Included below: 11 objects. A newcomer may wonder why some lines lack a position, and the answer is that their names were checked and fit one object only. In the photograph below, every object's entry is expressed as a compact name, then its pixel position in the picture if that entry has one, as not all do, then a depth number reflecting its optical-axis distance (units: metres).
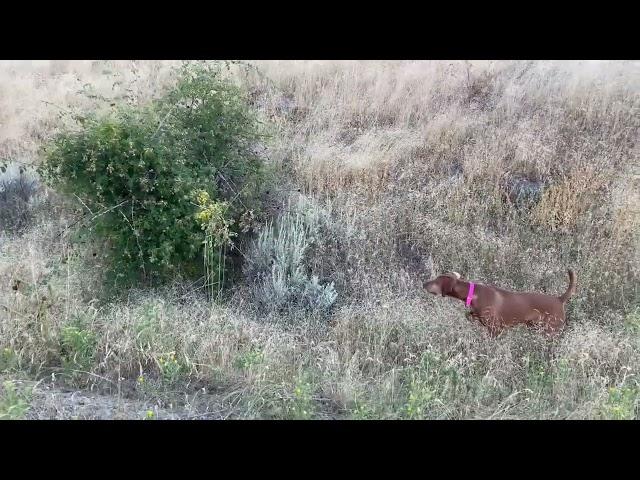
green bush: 4.84
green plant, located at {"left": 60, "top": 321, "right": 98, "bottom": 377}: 4.30
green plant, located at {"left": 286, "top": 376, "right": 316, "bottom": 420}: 3.90
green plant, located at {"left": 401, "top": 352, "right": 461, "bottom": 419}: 3.88
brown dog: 4.57
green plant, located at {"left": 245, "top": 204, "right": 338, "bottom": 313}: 5.11
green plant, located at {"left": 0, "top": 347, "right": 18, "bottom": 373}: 4.31
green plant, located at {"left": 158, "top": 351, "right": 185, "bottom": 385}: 4.20
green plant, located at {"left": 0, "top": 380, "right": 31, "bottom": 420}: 3.73
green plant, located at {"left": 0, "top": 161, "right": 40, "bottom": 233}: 6.39
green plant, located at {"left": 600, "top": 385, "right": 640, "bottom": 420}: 3.79
